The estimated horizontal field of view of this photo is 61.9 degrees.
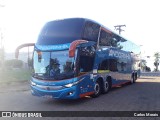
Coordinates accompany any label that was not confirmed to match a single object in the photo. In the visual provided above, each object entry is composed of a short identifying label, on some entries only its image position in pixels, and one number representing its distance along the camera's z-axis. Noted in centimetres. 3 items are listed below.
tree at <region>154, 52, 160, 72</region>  5529
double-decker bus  578
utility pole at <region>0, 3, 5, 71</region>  2199
